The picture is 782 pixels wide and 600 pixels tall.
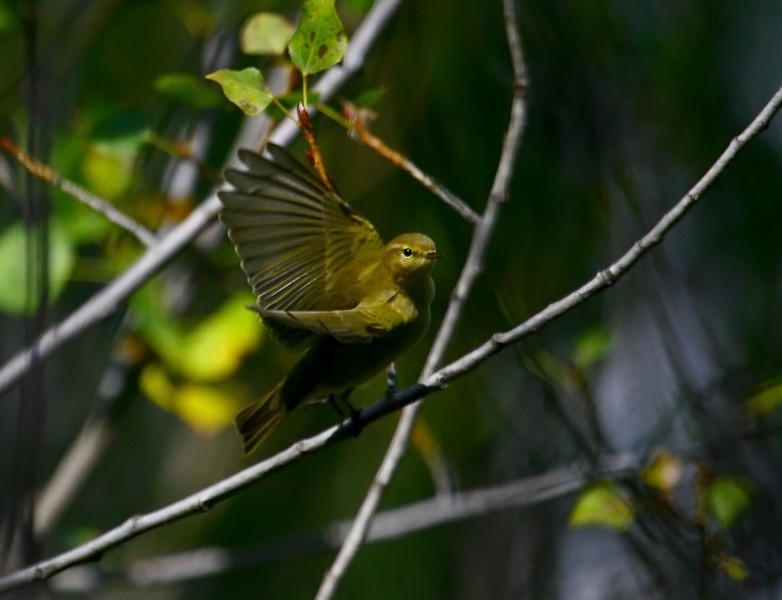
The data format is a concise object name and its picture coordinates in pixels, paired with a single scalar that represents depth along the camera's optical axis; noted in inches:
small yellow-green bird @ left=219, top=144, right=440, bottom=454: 151.2
